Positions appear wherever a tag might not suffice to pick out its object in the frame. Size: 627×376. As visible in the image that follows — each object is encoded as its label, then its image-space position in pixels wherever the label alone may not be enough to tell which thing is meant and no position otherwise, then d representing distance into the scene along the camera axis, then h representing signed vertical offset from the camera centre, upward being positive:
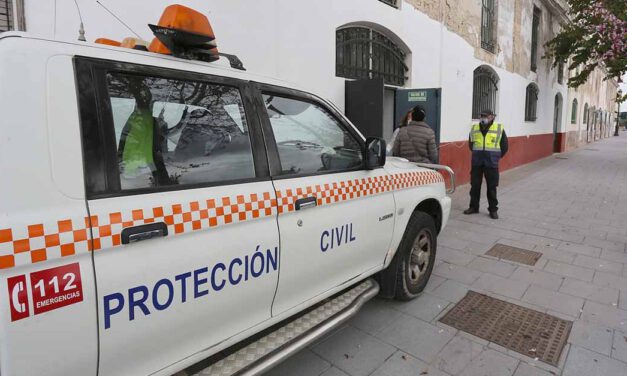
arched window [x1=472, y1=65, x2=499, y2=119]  10.54 +1.29
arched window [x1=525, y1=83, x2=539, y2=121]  15.10 +1.25
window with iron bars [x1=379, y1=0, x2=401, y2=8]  6.73 +2.32
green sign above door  6.79 +0.70
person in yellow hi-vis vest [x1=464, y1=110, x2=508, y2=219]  6.59 -0.28
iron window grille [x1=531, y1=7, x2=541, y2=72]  15.35 +3.85
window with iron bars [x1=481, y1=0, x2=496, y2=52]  10.61 +3.02
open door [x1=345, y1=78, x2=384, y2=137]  5.68 +0.47
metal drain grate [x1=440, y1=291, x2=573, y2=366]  2.90 -1.54
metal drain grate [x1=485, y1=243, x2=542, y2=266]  4.76 -1.49
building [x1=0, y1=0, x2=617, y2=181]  3.60 +1.26
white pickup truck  1.34 -0.31
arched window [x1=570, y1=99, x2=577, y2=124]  23.21 +1.14
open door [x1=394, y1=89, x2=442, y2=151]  6.64 +0.58
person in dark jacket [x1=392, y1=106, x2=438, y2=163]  5.44 -0.06
